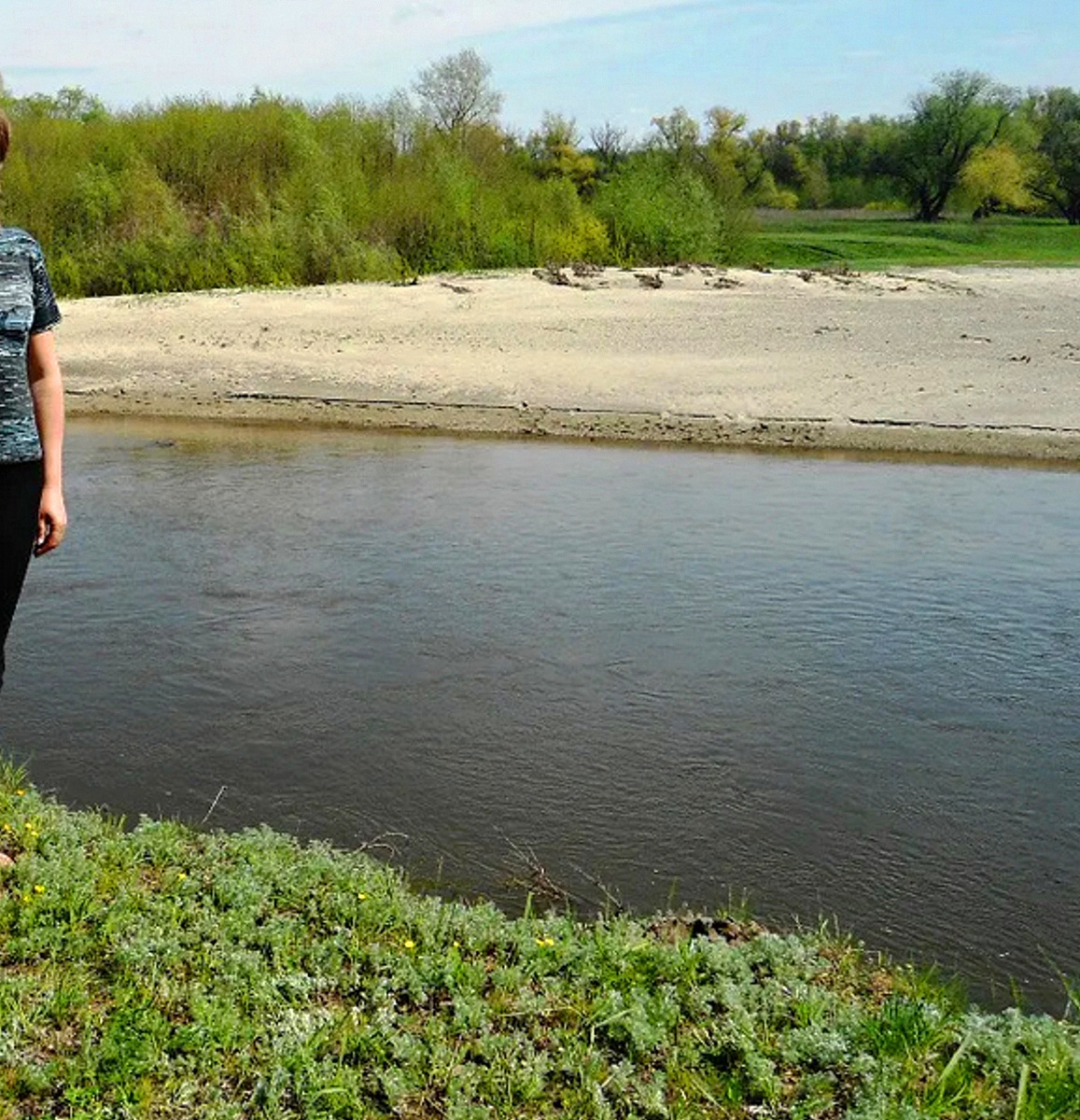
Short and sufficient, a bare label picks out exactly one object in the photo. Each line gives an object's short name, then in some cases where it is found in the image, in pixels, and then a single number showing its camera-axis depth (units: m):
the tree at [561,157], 33.59
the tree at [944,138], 58.94
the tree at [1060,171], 58.00
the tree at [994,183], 56.56
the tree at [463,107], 34.53
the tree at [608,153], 38.67
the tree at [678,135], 37.34
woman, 3.57
